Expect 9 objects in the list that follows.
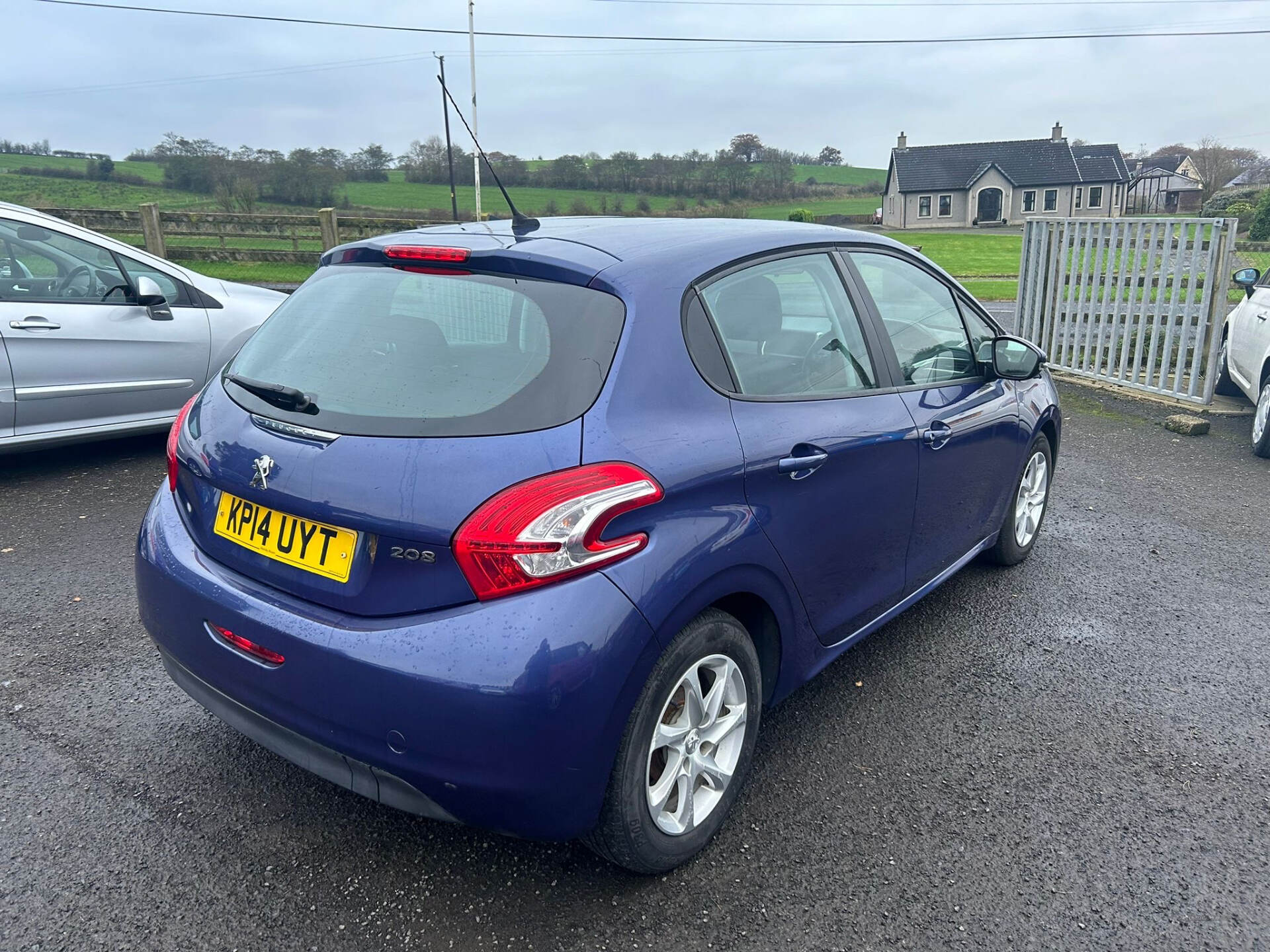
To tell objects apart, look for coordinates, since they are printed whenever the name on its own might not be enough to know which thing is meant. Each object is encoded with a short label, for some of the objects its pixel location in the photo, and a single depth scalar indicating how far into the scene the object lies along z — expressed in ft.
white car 22.07
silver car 17.74
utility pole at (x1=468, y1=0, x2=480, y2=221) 126.21
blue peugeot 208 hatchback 6.49
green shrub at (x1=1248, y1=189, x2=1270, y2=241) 101.50
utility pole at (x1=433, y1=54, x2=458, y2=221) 133.49
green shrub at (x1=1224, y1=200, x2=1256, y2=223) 122.43
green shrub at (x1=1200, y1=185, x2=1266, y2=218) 150.10
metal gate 26.30
